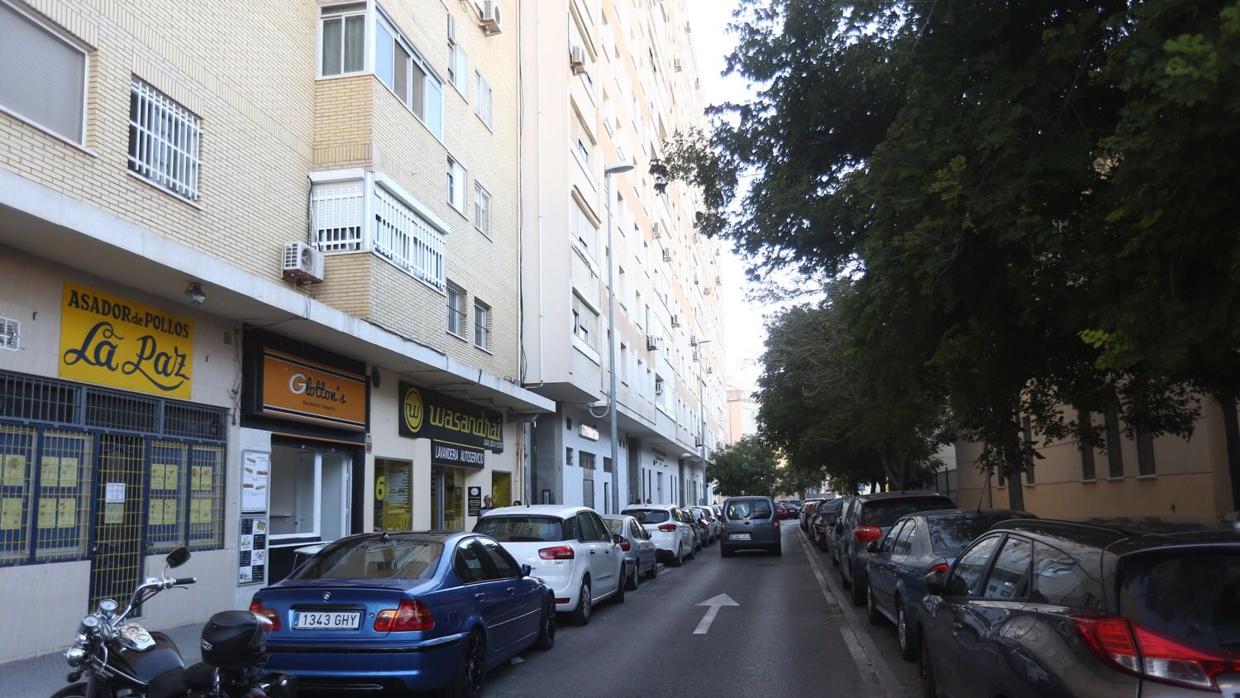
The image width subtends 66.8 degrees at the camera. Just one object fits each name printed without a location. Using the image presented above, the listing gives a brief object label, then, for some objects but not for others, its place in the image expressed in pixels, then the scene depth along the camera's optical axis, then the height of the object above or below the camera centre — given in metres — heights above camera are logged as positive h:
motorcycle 4.53 -0.88
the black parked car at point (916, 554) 8.97 -0.83
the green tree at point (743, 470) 72.96 +0.28
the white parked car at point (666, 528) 23.33 -1.33
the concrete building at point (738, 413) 141.12 +9.36
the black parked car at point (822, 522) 30.88 -1.72
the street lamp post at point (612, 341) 25.38 +3.60
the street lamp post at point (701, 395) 59.70 +5.09
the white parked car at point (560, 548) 11.99 -0.92
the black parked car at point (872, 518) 13.61 -0.70
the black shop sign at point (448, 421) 17.47 +1.20
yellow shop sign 9.59 +1.52
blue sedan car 7.03 -1.06
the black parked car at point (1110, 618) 3.78 -0.67
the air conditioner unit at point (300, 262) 13.66 +3.18
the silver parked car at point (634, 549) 16.69 -1.39
